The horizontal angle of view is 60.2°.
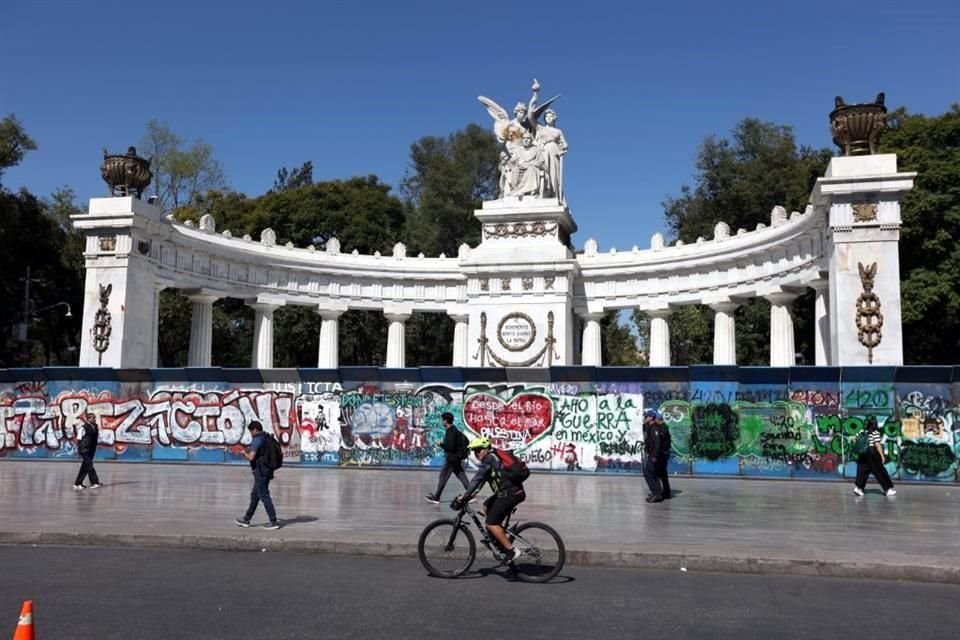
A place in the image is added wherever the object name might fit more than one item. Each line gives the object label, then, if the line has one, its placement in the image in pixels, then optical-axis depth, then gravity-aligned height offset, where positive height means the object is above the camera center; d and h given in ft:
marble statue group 132.46 +39.49
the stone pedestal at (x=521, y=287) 125.09 +16.90
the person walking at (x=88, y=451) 66.44 -4.85
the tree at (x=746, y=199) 166.71 +45.24
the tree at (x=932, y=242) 126.31 +25.01
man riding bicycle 35.83 -4.16
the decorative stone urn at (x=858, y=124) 92.48 +31.14
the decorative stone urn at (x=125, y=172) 111.86 +29.70
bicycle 36.01 -6.63
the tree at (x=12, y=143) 145.59 +44.71
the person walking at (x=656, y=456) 60.13 -4.13
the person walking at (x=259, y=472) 46.39 -4.46
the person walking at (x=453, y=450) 59.47 -3.83
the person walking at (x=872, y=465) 65.05 -4.94
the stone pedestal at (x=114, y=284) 109.19 +14.24
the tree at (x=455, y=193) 211.00 +53.55
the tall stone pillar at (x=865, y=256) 88.84 +15.85
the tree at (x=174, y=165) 206.49 +56.73
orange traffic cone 16.78 -4.79
